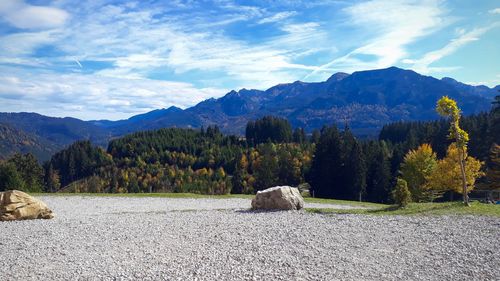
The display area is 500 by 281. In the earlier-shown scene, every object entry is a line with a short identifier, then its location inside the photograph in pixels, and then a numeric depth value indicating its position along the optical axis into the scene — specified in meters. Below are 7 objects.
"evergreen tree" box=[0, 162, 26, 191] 51.06
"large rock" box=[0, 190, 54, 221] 25.79
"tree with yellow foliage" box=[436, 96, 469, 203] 28.80
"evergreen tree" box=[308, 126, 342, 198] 78.00
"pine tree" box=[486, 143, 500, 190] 64.75
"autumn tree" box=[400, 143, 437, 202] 54.91
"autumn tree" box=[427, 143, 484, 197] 48.16
